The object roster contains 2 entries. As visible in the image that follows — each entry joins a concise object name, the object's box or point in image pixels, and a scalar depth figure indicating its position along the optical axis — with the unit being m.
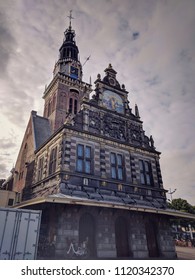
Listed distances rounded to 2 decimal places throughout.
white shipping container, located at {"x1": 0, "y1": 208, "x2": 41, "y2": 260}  8.88
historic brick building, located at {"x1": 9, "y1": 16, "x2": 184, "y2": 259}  14.50
